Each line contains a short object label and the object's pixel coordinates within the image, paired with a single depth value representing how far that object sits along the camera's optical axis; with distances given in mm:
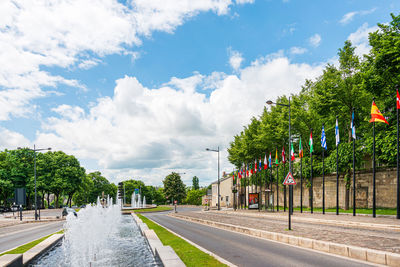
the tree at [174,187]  117825
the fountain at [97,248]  11148
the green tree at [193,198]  116812
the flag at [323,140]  29956
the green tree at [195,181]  164875
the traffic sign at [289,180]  17356
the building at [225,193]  90125
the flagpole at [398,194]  21812
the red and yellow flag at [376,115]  23359
